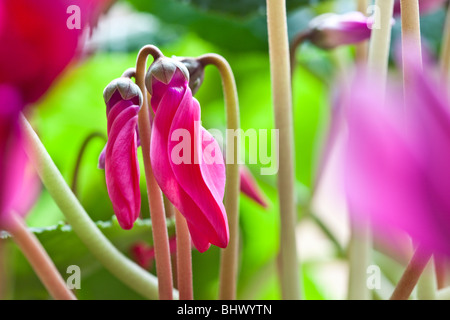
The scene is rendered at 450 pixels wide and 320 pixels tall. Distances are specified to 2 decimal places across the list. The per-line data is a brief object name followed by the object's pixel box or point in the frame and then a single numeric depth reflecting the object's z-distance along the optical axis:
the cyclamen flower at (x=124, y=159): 0.24
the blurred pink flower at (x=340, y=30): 0.28
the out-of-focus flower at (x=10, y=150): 0.21
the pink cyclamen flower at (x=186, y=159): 0.23
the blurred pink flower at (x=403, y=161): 0.20
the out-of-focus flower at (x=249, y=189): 0.29
